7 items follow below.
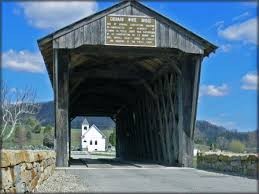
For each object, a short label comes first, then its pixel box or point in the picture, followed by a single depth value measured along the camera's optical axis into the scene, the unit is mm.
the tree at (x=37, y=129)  92125
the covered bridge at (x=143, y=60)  19047
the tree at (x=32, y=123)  79331
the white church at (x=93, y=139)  119138
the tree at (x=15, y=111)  49388
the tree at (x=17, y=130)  57088
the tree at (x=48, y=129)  86681
